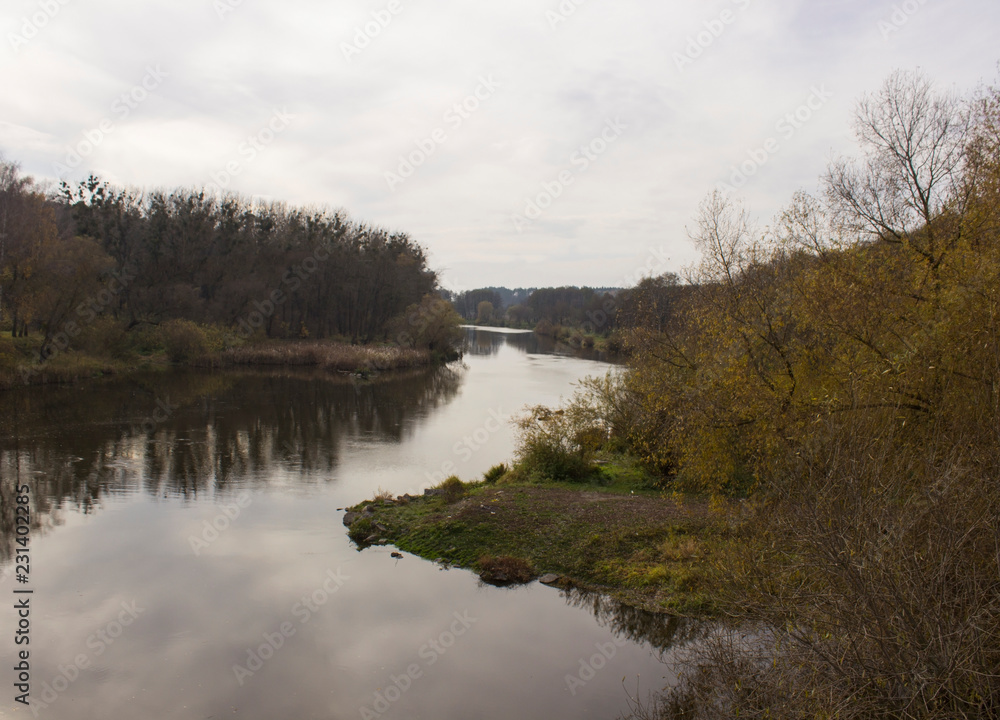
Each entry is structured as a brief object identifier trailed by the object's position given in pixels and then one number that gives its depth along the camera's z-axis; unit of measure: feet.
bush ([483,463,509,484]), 56.95
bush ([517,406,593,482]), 55.26
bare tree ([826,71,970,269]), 52.85
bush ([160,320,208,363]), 132.16
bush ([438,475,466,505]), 48.83
